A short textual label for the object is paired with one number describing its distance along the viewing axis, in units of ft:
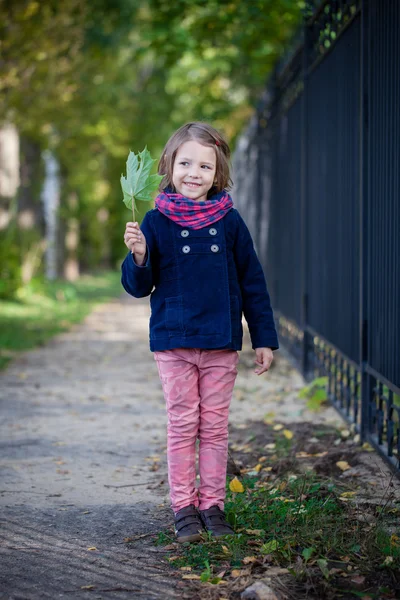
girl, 11.73
